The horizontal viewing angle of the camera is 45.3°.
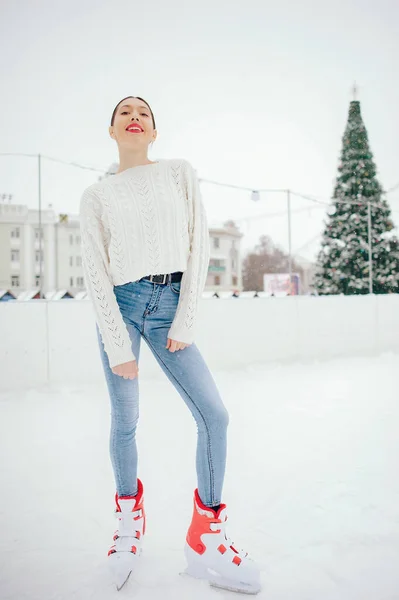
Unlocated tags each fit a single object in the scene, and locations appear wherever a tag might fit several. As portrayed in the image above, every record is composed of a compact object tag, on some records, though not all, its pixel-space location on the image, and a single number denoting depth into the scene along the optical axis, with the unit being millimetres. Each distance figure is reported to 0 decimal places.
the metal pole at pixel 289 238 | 5363
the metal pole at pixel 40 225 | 3969
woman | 1196
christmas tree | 9703
